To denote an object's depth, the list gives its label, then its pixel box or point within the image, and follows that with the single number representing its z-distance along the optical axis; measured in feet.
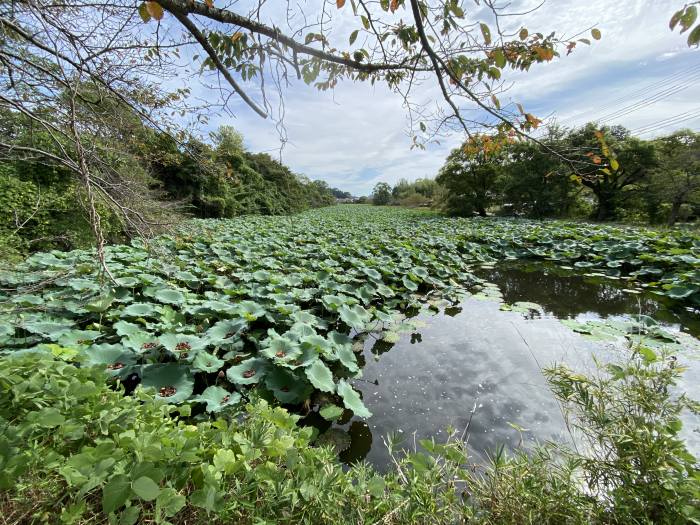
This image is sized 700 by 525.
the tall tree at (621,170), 49.19
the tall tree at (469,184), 59.88
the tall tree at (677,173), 44.45
